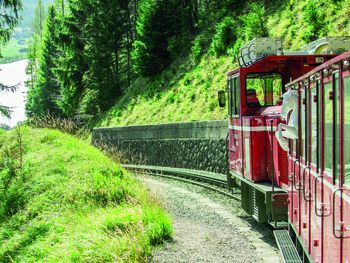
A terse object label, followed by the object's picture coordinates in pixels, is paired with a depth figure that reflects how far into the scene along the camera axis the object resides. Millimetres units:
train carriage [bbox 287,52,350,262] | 4488
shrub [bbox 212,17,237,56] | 36062
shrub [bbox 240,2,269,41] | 31153
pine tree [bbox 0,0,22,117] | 24812
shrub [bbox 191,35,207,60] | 40031
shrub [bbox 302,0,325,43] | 25578
